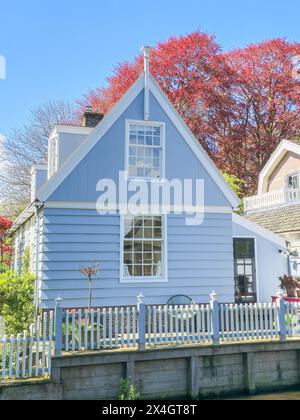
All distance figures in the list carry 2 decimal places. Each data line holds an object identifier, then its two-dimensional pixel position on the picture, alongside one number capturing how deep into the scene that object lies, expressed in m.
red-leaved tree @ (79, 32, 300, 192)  27.91
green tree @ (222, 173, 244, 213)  23.70
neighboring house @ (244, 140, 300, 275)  17.17
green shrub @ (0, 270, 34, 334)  9.70
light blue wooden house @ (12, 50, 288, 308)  10.59
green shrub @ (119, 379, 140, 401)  8.29
